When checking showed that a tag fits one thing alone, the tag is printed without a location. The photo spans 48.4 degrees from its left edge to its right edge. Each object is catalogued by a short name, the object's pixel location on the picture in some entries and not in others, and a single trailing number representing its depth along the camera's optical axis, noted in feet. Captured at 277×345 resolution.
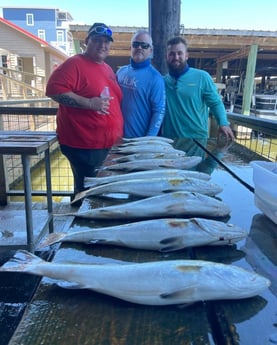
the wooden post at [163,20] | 13.50
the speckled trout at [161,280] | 2.76
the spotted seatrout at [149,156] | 7.26
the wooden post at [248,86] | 40.45
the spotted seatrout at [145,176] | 5.64
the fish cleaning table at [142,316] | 2.42
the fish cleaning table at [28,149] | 8.76
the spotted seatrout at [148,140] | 8.96
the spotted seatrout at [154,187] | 5.06
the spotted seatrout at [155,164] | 6.70
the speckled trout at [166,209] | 4.31
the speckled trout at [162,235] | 3.57
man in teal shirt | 11.70
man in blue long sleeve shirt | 10.70
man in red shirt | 9.59
